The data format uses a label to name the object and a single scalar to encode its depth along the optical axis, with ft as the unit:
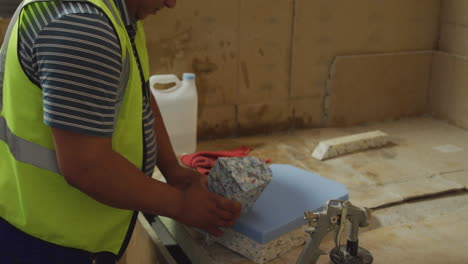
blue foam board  3.94
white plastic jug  6.21
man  2.65
